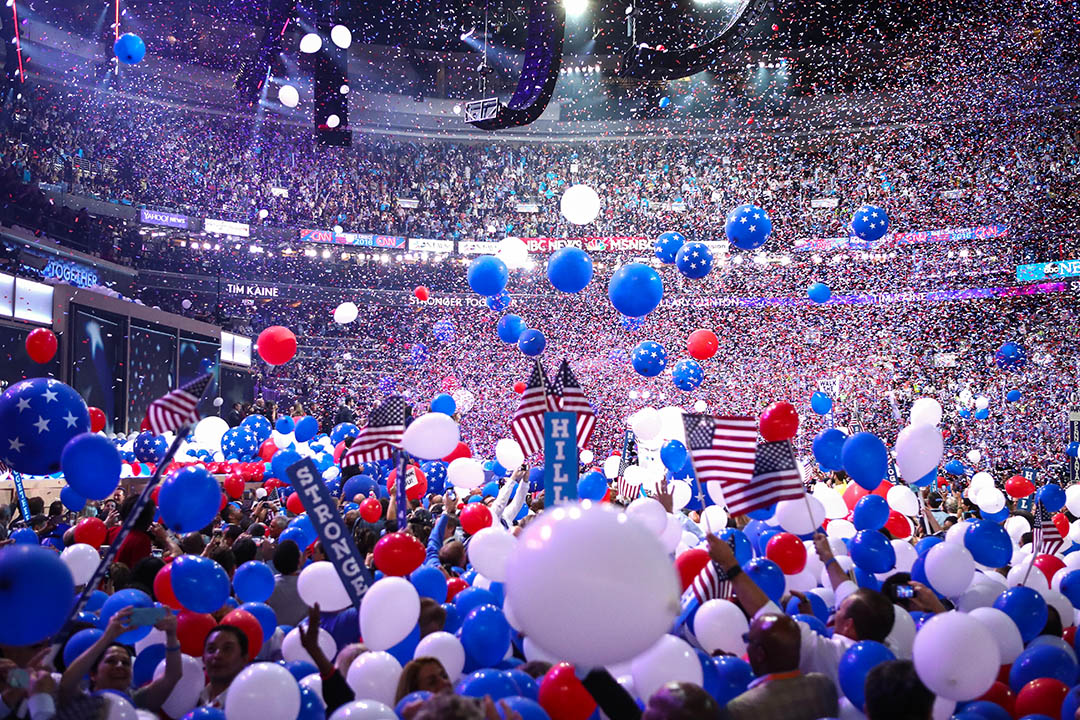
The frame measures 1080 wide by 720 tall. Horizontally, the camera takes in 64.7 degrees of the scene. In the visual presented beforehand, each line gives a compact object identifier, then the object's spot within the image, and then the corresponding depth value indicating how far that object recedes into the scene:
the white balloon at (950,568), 3.97
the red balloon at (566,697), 2.72
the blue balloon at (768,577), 3.98
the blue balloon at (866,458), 4.62
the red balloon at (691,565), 4.14
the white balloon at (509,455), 7.44
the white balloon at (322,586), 3.71
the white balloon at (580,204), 8.97
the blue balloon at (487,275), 7.59
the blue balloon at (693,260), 7.68
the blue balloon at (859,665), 2.86
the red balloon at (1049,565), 4.57
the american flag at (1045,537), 5.43
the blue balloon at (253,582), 3.97
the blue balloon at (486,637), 3.34
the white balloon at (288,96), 12.27
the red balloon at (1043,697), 2.85
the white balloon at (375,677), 2.92
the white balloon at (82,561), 4.14
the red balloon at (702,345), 9.39
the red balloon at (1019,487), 8.68
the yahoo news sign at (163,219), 22.19
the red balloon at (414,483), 7.37
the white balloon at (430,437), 5.10
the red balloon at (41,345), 7.92
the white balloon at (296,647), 3.29
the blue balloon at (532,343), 8.00
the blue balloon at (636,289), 6.88
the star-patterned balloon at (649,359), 8.63
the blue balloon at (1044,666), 3.08
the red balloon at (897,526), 5.75
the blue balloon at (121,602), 3.53
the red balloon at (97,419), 8.04
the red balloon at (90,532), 5.16
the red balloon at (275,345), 7.73
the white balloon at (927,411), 6.84
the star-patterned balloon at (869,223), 8.91
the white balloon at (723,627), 3.44
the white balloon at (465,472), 6.67
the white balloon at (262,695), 2.59
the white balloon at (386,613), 3.21
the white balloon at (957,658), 2.61
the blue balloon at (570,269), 7.11
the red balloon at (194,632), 3.50
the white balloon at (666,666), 2.84
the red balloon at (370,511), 6.39
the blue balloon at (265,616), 3.62
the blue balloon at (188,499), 4.27
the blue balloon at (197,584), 3.47
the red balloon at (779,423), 4.76
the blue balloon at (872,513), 4.78
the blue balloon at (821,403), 10.61
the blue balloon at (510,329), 9.34
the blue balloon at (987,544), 4.41
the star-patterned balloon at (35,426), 4.14
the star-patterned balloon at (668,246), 8.35
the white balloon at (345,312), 10.91
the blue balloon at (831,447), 5.25
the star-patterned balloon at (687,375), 8.99
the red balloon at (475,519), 5.53
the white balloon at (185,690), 3.07
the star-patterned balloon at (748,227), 7.78
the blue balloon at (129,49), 9.08
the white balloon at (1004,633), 3.24
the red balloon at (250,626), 3.26
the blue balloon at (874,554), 4.39
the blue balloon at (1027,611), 3.58
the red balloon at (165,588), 3.66
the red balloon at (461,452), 7.60
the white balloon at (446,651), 3.15
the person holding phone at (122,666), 2.59
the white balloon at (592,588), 2.08
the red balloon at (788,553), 4.19
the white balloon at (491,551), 4.14
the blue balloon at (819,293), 10.77
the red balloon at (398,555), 4.02
